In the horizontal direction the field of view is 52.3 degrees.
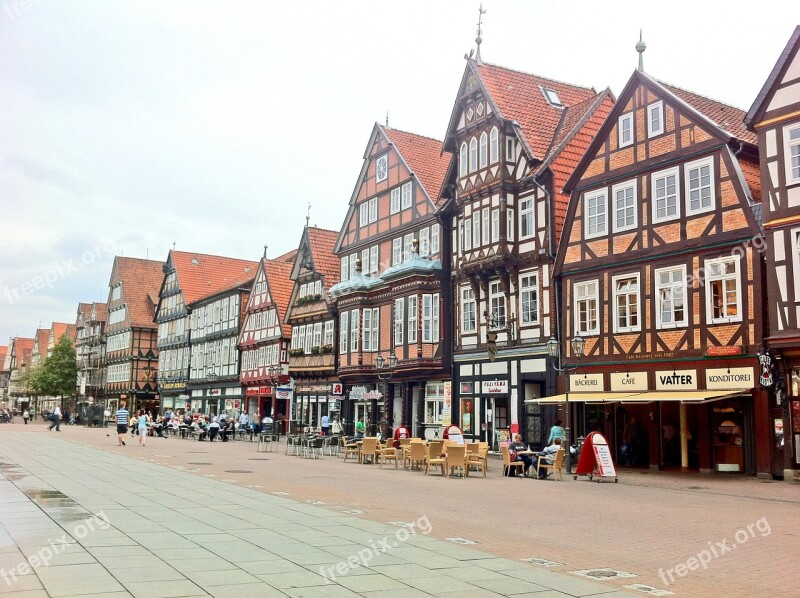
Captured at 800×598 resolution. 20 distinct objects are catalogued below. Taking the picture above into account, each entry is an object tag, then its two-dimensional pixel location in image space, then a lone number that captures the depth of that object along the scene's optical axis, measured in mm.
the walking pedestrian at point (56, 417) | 52625
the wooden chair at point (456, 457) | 23703
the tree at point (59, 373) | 93812
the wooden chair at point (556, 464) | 23062
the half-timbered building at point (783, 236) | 22625
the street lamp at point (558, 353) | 25984
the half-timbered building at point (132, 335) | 84938
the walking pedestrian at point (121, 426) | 36375
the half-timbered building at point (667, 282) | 24578
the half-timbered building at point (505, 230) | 32531
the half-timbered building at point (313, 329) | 49625
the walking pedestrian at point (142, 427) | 37531
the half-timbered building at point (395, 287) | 38969
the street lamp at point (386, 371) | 40500
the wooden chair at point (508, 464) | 24297
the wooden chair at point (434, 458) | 24375
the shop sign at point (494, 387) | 33906
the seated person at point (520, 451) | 24220
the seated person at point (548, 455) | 23455
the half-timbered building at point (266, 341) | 57250
